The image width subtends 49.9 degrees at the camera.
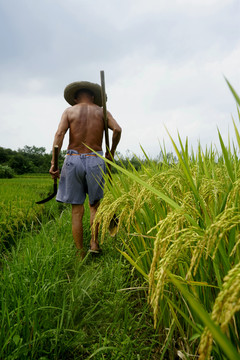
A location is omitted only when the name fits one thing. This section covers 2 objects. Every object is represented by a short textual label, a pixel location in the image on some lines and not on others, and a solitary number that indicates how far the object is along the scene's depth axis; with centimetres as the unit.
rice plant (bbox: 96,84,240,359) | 55
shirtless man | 316
